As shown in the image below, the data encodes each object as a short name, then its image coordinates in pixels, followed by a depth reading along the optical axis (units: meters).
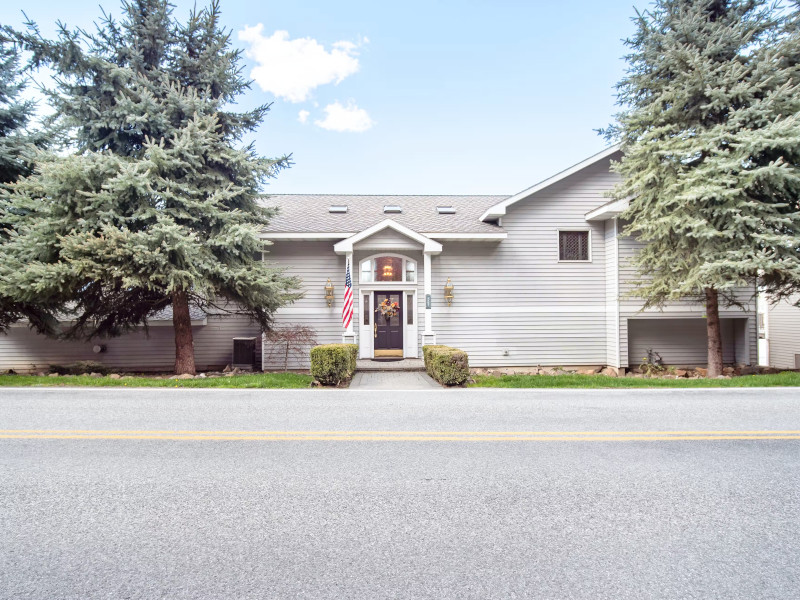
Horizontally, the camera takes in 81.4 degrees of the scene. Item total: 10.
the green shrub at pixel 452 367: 9.87
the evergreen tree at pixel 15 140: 12.02
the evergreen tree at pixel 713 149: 10.55
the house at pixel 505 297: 14.51
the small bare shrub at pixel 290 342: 13.62
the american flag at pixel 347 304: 13.16
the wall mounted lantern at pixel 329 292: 14.41
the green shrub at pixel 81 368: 13.69
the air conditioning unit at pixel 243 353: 14.26
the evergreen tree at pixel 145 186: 9.92
